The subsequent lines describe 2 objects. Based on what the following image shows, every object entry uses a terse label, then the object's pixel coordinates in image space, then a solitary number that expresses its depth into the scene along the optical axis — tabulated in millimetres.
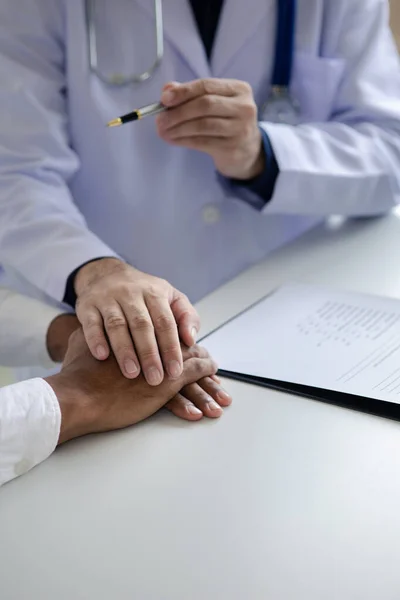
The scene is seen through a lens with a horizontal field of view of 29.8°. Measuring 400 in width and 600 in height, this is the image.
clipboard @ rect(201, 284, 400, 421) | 756
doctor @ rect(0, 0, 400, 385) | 1077
